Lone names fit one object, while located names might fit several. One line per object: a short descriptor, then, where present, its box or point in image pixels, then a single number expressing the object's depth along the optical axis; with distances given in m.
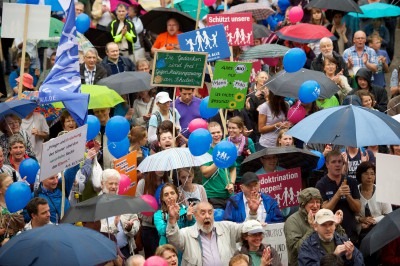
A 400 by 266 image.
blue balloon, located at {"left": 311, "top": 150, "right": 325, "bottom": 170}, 15.89
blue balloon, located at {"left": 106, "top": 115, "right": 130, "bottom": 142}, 15.37
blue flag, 15.57
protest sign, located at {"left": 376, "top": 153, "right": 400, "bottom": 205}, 13.15
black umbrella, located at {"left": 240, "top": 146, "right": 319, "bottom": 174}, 15.44
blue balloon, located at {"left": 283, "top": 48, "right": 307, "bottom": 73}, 17.19
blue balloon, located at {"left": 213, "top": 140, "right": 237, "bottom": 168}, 15.04
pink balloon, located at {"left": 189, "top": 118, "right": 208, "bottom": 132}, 16.53
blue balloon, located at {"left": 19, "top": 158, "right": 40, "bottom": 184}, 14.97
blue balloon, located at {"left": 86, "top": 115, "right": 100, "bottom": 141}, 15.46
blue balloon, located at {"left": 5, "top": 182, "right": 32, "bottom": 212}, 13.73
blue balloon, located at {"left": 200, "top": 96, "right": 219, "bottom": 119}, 17.03
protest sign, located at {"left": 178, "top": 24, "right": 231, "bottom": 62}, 16.83
